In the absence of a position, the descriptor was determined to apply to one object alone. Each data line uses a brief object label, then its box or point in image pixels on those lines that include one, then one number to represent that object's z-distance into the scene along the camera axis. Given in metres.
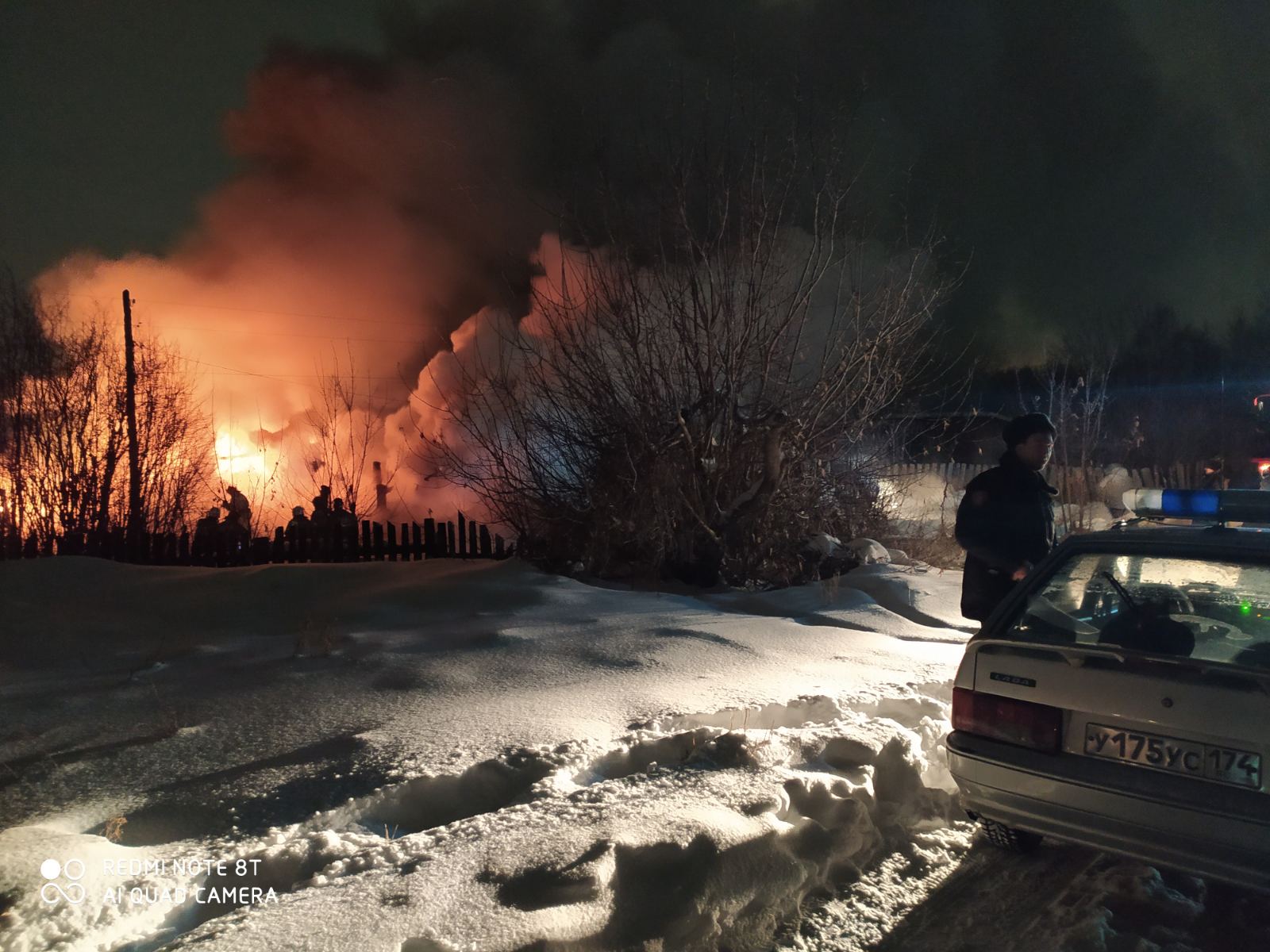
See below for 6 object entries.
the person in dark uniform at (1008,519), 4.12
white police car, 2.36
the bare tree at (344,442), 14.70
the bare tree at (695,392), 8.45
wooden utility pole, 13.76
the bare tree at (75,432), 13.02
